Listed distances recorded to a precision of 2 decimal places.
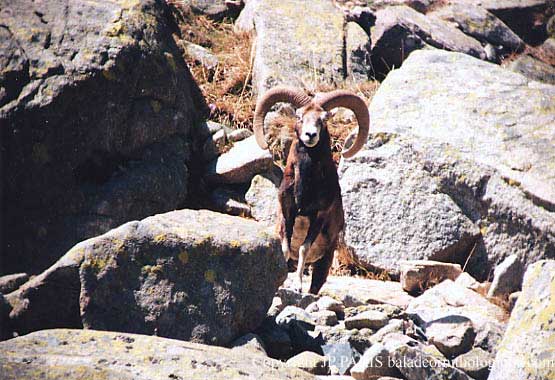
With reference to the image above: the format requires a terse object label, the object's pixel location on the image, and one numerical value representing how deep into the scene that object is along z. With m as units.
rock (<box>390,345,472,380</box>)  13.00
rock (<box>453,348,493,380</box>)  13.98
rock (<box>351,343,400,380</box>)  13.30
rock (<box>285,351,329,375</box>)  13.54
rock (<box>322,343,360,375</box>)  14.06
